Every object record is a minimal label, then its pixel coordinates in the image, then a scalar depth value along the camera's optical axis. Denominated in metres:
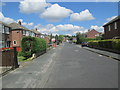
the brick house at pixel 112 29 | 26.06
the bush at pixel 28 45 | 13.43
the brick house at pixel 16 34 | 37.00
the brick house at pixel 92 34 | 80.19
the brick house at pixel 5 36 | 28.08
